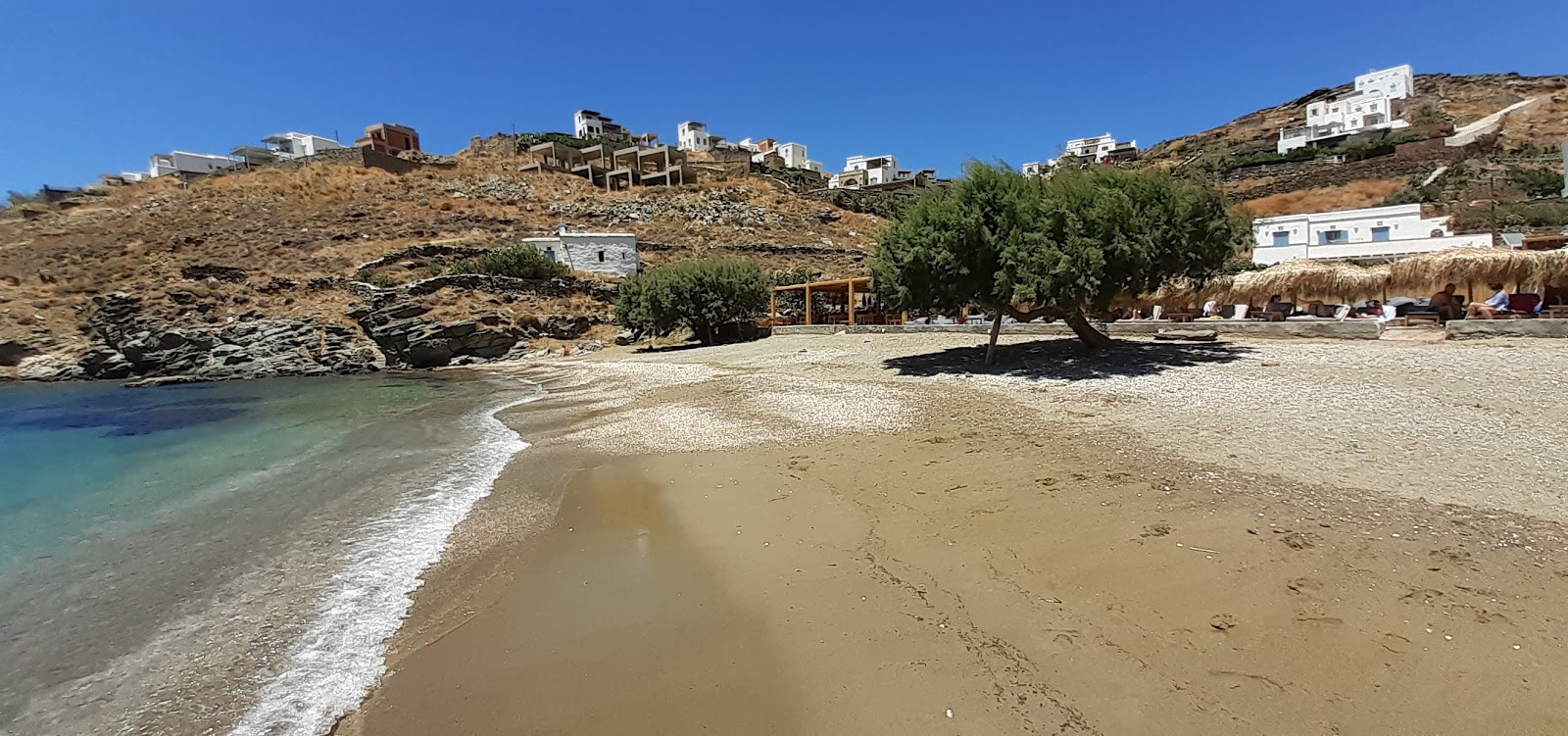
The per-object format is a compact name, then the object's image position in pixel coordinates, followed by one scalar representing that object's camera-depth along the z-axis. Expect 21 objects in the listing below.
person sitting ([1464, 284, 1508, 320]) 15.30
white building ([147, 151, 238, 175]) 82.12
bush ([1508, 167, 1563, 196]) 42.50
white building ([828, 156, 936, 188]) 103.11
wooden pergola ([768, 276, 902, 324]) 30.38
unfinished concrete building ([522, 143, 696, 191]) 70.50
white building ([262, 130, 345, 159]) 93.31
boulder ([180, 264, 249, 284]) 42.44
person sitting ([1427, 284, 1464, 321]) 16.41
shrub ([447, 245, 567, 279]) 41.88
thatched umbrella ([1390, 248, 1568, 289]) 17.11
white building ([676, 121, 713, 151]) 119.12
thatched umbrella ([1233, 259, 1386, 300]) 19.95
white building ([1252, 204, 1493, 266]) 30.36
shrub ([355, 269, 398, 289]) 40.94
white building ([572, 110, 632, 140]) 112.19
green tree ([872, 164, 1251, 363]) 13.93
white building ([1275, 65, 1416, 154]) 76.62
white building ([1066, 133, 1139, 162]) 120.80
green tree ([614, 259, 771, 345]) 32.81
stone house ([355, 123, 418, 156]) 74.47
